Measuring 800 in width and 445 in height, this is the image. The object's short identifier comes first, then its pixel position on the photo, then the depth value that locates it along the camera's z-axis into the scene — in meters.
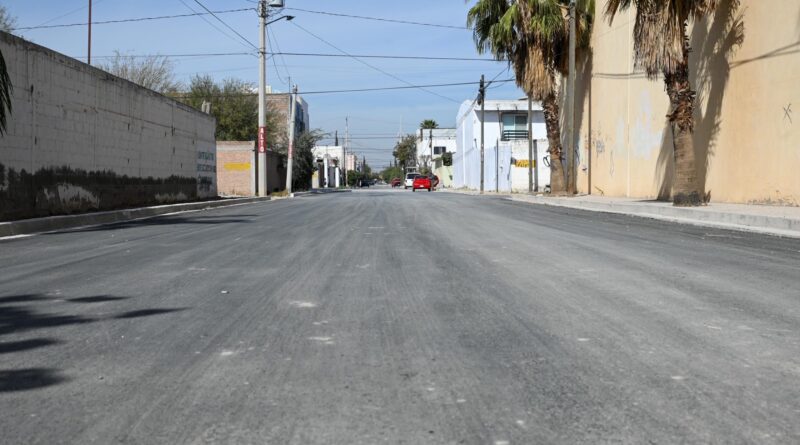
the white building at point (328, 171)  97.12
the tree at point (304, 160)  59.93
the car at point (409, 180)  72.86
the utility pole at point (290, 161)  46.19
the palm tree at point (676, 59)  18.06
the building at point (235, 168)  44.12
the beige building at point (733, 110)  16.77
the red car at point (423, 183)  59.41
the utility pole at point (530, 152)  37.50
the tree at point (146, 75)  48.38
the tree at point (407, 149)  137.00
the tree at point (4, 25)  34.51
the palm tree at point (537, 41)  29.97
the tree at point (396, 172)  165.70
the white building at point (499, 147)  50.22
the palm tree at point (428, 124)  120.38
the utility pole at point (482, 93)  53.25
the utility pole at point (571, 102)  29.34
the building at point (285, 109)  73.89
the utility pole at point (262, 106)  37.62
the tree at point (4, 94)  12.95
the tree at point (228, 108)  53.59
